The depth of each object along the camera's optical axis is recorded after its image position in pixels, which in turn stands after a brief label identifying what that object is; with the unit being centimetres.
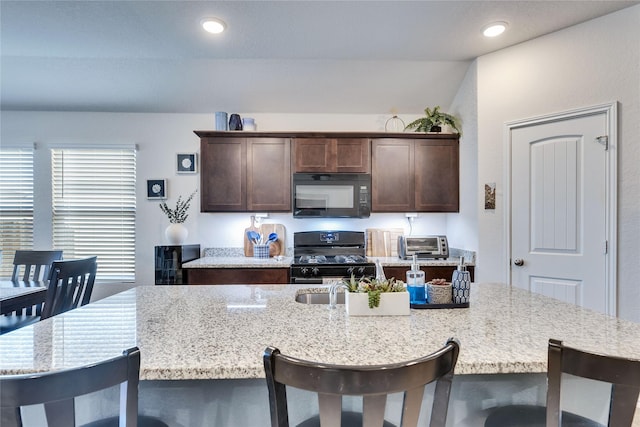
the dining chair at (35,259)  278
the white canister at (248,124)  325
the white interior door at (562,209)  232
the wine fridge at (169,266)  288
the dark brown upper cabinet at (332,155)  321
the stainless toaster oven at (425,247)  313
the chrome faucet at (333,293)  142
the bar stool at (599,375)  69
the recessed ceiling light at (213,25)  232
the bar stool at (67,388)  62
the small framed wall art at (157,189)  346
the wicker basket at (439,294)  140
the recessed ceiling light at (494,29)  238
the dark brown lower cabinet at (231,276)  291
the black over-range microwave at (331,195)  316
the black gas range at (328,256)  289
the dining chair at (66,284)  201
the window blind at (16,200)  345
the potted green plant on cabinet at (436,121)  326
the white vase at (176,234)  314
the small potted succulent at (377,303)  128
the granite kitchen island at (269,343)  88
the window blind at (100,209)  348
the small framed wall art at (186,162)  348
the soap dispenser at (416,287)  142
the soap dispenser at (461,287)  139
